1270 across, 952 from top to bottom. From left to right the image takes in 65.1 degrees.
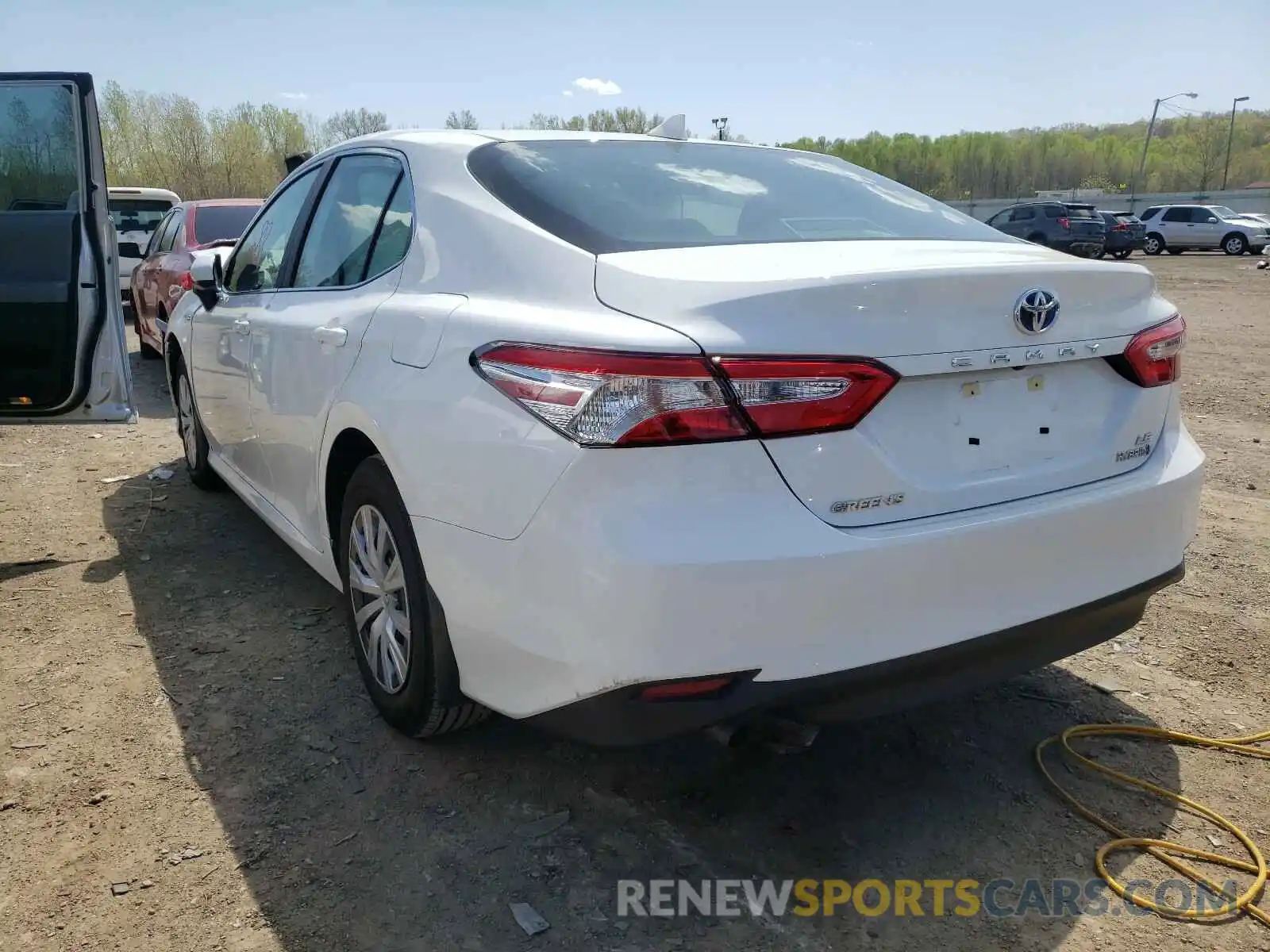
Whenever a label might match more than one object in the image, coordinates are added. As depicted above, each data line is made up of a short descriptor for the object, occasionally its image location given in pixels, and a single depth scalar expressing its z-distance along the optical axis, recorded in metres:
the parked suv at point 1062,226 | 30.05
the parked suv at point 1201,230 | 32.12
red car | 8.58
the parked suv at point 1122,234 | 30.91
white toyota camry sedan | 1.92
